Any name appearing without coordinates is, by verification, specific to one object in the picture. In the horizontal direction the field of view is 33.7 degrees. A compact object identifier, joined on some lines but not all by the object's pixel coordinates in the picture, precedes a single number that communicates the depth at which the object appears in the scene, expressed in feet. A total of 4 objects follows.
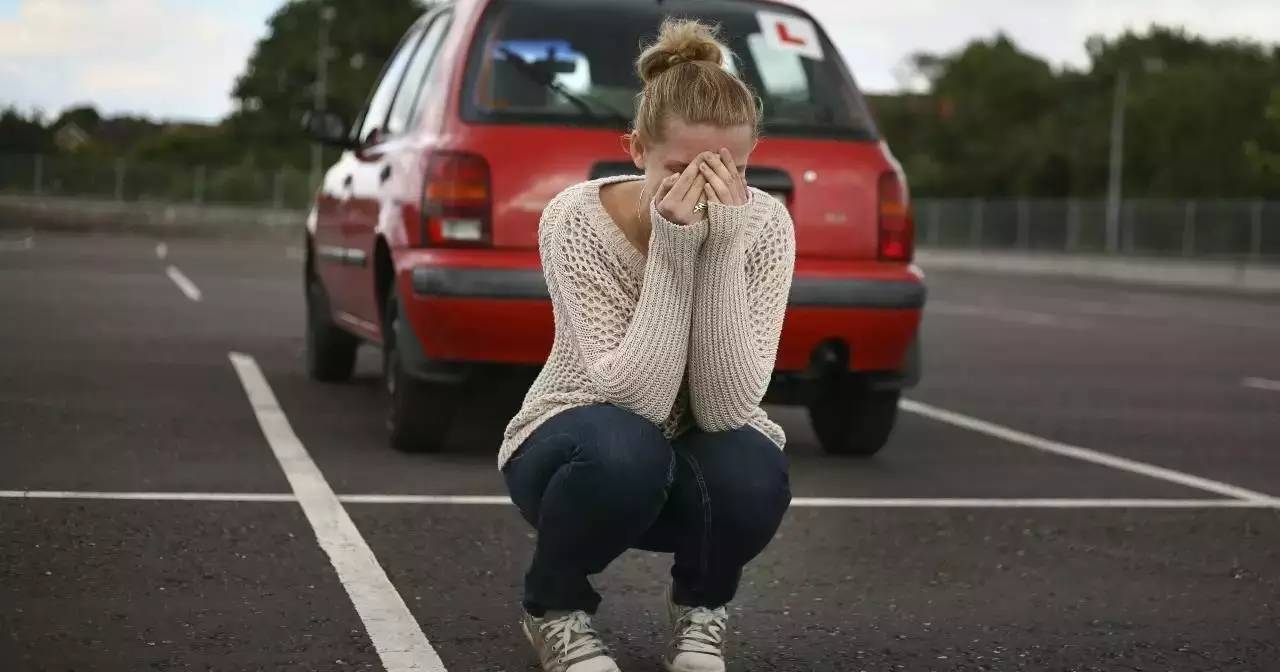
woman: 12.94
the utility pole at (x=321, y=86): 246.97
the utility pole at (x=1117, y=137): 187.07
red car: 24.00
